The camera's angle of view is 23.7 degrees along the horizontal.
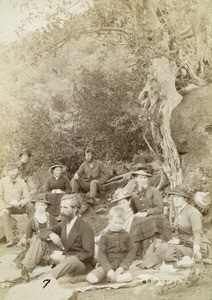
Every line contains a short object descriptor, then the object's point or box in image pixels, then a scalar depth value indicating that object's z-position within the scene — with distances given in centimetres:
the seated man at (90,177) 596
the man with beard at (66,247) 550
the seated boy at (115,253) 539
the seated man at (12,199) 603
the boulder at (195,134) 584
